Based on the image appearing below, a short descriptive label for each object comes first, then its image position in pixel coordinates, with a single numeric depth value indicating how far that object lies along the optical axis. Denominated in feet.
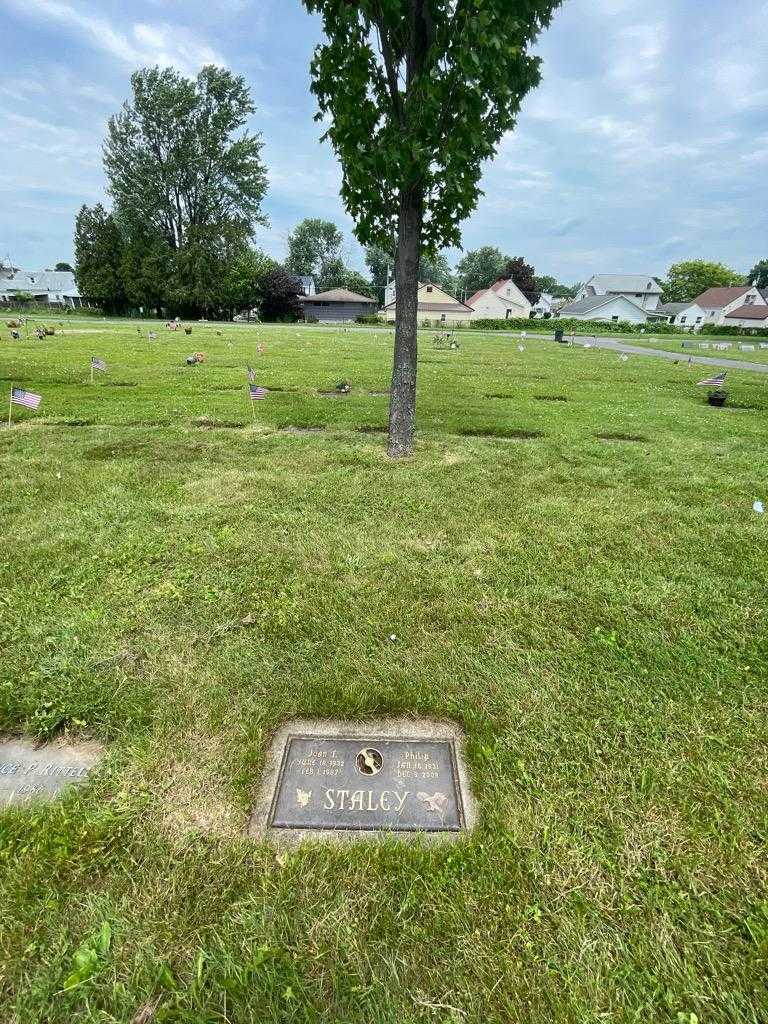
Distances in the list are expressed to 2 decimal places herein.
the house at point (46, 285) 289.00
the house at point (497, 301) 217.77
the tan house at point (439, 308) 196.64
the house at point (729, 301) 231.30
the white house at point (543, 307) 287.71
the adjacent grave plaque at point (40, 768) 6.76
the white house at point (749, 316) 210.59
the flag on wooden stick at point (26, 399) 20.25
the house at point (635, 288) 246.47
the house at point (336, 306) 216.74
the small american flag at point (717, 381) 36.28
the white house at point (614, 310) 223.10
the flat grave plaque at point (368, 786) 6.50
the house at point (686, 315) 243.27
